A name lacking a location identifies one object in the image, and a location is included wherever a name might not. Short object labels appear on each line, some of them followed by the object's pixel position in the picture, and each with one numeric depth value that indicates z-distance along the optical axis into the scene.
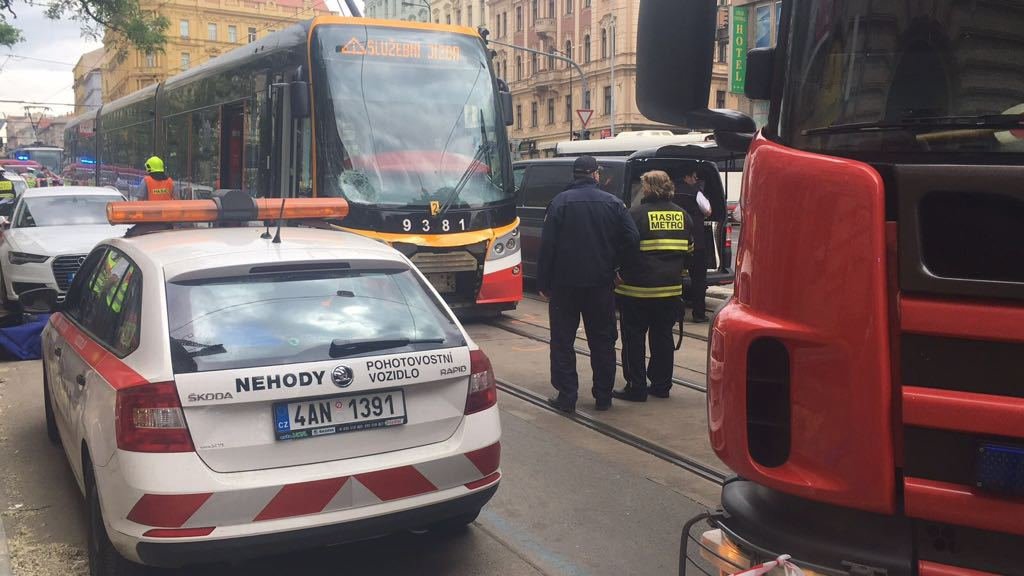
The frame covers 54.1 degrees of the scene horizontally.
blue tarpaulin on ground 10.05
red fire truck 2.35
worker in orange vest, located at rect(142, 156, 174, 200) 12.52
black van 12.67
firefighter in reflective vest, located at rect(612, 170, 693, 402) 7.62
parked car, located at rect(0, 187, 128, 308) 11.66
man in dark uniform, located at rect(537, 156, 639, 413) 7.32
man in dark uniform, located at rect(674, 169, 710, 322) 12.12
